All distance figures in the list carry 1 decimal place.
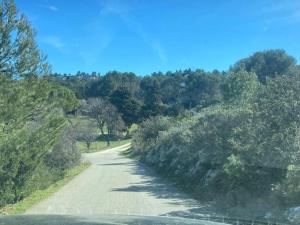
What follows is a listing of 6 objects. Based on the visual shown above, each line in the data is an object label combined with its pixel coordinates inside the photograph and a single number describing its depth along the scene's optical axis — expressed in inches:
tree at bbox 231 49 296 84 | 1991.7
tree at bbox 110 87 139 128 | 2230.9
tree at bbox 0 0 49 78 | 492.1
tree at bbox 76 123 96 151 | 1608.9
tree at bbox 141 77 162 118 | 2189.0
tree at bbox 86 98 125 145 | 2097.3
